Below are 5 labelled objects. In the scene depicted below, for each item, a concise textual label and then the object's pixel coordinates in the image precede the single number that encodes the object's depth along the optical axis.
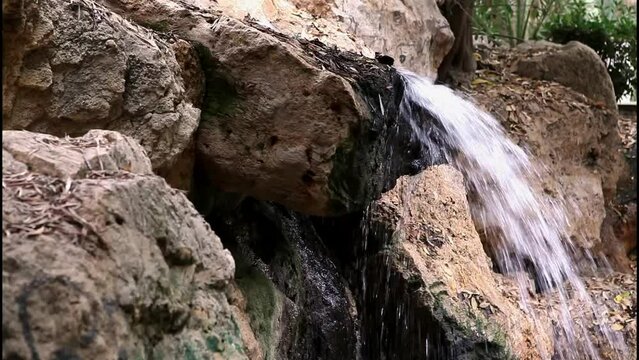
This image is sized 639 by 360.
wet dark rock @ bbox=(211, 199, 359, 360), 3.16
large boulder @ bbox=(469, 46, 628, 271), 6.52
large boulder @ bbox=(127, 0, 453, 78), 4.19
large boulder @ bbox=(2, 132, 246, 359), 1.28
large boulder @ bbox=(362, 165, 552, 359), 3.62
